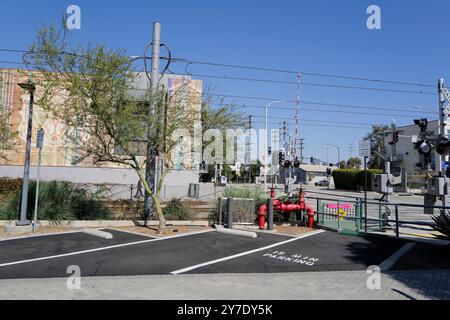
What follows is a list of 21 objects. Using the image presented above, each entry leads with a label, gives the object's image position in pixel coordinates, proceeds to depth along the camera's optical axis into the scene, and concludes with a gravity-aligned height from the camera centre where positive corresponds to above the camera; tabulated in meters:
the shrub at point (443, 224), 9.41 -1.00
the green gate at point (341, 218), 12.17 -1.27
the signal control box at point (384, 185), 13.58 +0.00
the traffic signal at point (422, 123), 16.03 +2.81
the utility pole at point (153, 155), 12.50 +0.84
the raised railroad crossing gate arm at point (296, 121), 20.08 +3.51
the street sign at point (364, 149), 10.78 +1.09
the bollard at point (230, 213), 12.16 -1.06
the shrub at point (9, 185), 15.45 -0.37
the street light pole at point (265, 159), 32.17 +2.17
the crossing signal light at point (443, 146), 11.24 +1.29
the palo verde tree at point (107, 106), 10.23 +2.17
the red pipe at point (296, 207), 12.88 -0.87
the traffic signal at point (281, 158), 24.82 +1.69
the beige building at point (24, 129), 22.62 +3.07
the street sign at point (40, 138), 11.20 +1.22
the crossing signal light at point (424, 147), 14.42 +1.55
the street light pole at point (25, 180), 11.02 -0.10
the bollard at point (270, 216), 12.06 -1.12
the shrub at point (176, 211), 13.48 -1.16
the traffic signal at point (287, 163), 24.03 +1.30
